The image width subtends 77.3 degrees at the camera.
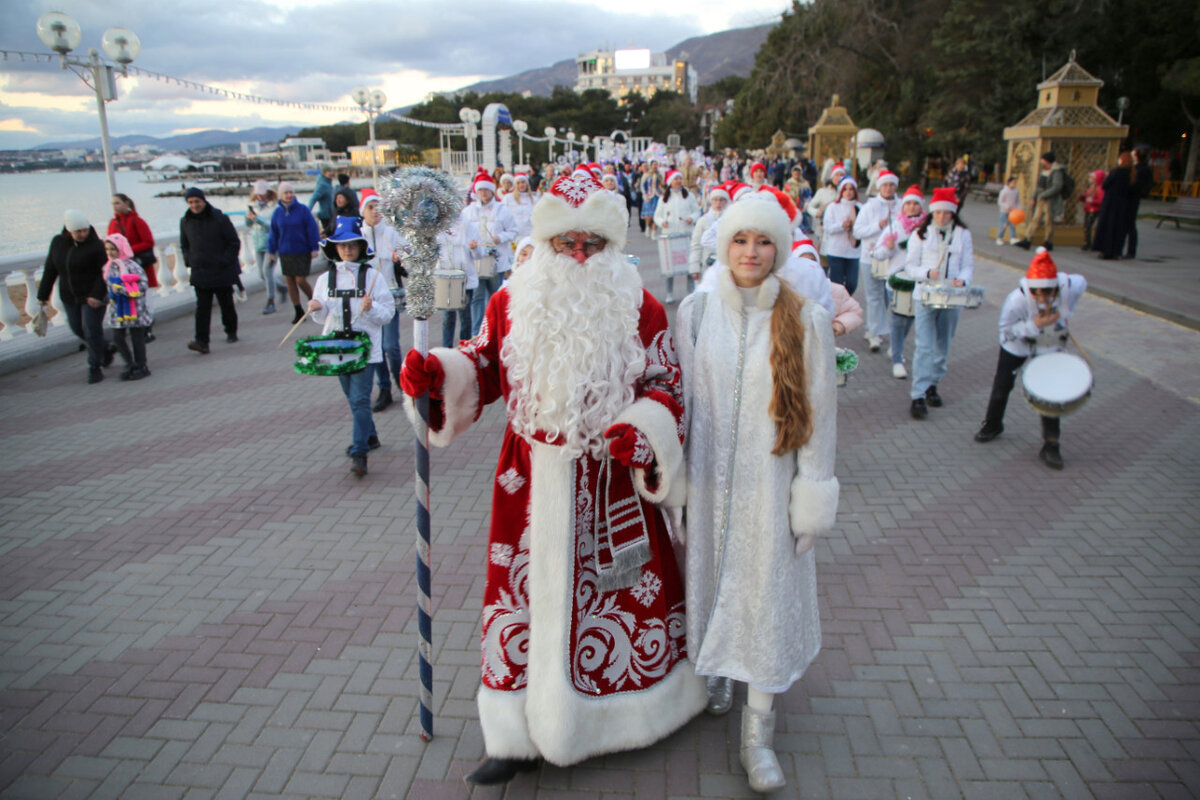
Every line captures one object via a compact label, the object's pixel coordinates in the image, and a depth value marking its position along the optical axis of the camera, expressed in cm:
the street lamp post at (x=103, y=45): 991
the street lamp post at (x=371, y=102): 1730
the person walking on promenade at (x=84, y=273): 819
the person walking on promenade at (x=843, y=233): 909
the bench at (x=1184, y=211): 1780
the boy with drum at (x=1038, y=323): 553
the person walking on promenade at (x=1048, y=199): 1502
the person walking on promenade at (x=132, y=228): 948
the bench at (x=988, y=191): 2867
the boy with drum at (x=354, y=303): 580
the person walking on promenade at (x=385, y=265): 725
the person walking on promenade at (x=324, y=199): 1356
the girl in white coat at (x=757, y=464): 263
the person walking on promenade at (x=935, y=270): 669
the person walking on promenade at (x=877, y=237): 820
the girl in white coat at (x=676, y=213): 1152
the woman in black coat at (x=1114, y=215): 1389
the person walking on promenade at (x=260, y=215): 1342
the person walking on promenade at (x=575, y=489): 264
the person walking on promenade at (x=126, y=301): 828
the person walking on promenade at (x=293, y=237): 1091
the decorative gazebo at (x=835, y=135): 2598
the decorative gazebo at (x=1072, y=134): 1595
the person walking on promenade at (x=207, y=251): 930
